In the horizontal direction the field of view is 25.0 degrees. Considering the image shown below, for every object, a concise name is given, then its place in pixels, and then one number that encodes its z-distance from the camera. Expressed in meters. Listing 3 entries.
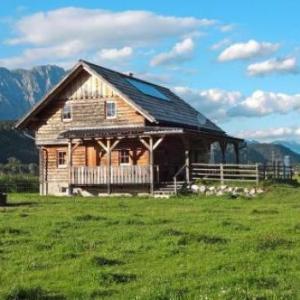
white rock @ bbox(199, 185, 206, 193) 36.62
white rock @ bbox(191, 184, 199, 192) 37.22
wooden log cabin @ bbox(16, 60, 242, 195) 39.56
